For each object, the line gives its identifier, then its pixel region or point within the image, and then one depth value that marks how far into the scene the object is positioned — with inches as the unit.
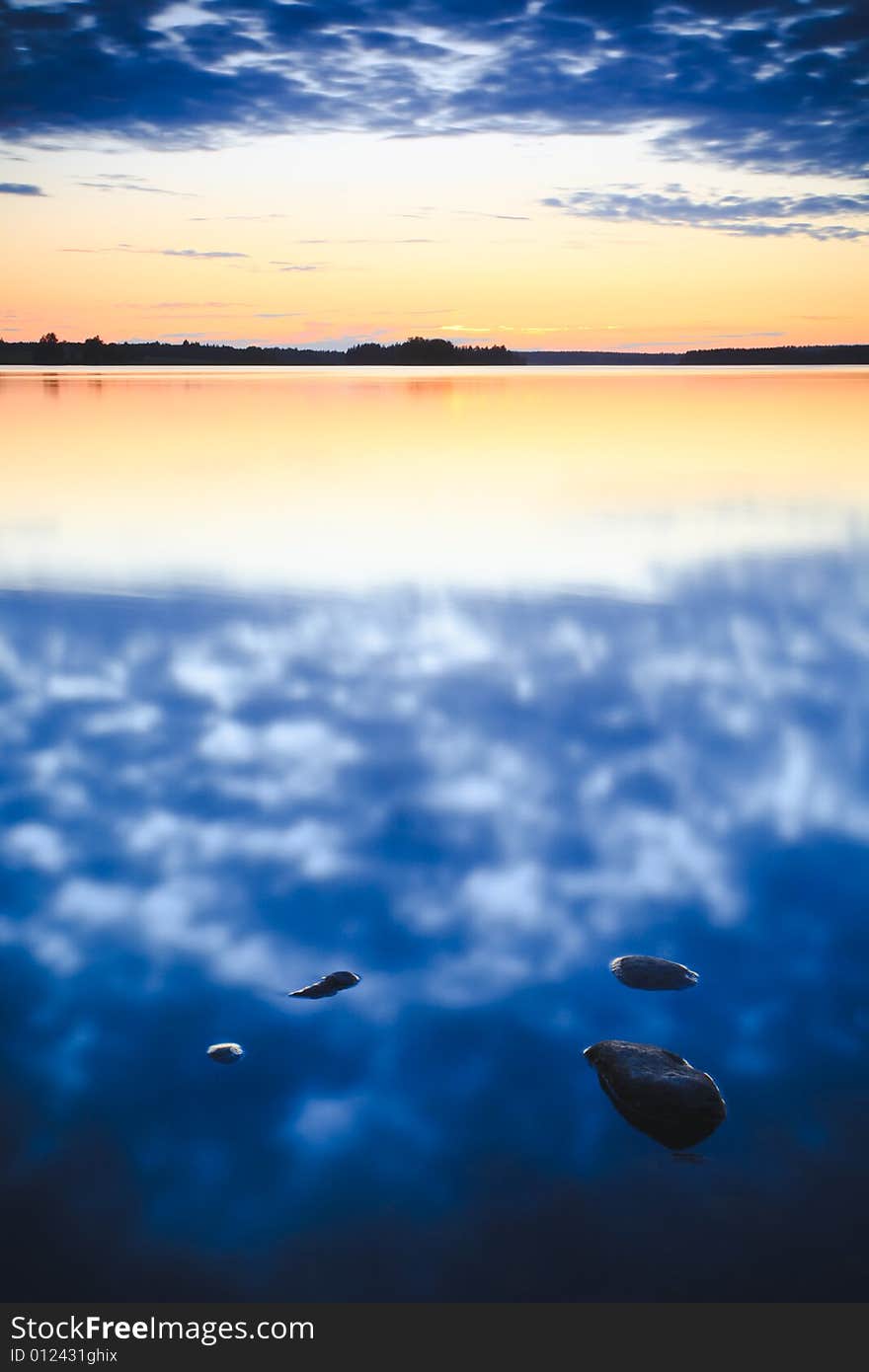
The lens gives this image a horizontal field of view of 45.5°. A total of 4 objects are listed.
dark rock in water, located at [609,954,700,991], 191.6
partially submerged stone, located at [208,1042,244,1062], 171.0
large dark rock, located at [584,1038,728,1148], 155.8
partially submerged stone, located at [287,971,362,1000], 188.5
